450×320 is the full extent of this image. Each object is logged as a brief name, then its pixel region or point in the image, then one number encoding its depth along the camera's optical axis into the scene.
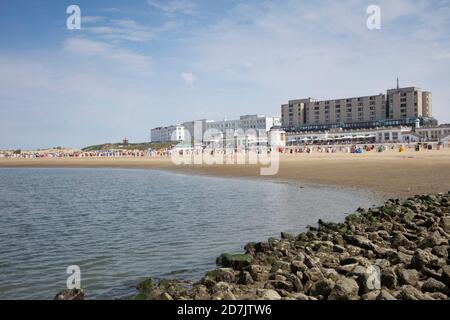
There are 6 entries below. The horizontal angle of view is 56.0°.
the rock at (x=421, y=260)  6.93
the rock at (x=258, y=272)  7.30
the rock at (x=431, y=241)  8.33
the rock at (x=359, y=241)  8.79
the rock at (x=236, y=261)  8.23
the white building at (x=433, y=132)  83.81
